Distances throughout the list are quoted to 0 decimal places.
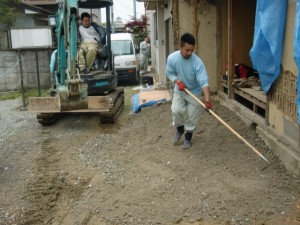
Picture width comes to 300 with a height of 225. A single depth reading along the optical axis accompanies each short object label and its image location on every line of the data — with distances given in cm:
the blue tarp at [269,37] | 482
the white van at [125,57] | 1577
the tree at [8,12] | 1675
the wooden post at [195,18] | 893
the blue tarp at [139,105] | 968
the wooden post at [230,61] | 756
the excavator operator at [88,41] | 876
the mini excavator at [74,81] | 721
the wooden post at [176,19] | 898
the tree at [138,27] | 2894
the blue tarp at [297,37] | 399
